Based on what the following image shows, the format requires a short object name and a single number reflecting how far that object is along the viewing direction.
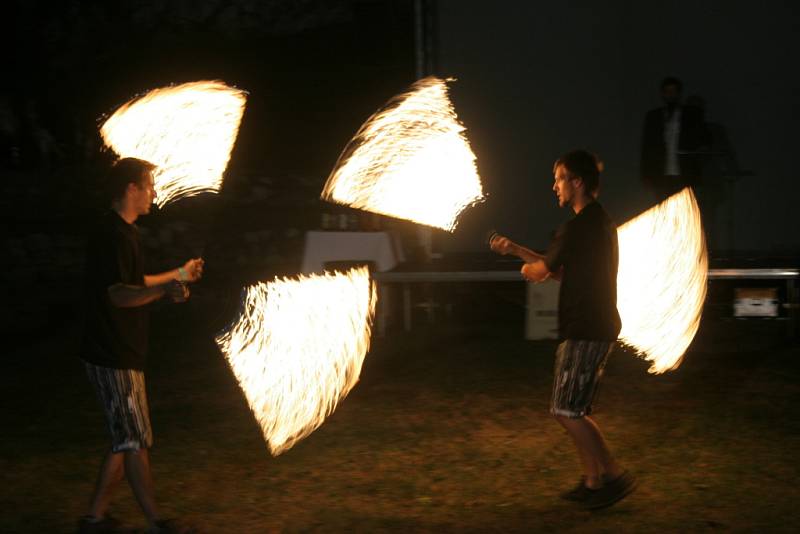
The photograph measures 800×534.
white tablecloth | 10.16
